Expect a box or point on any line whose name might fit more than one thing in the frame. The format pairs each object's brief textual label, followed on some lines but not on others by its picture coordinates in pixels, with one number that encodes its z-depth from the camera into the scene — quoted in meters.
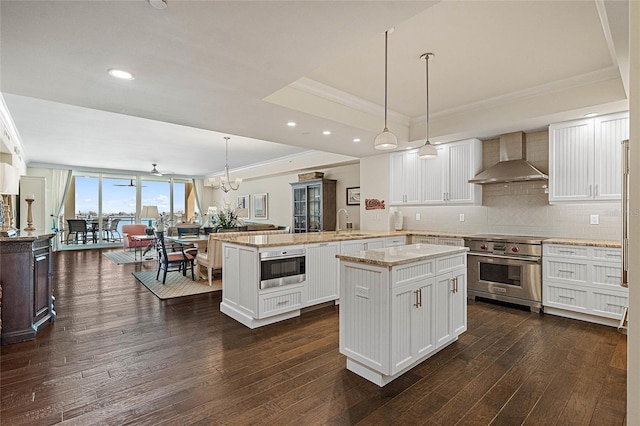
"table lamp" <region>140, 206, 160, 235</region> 8.30
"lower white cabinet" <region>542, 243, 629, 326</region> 3.44
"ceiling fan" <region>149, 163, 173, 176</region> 10.04
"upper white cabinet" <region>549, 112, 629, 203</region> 3.59
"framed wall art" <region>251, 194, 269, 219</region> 9.94
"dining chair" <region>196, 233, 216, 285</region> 5.14
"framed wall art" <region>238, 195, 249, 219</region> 10.86
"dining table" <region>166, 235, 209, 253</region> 5.66
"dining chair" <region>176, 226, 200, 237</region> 6.53
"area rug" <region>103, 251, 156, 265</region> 7.77
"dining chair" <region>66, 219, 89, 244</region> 10.02
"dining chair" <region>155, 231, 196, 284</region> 5.46
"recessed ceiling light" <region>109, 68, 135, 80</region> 2.53
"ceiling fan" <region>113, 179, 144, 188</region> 11.53
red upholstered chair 9.28
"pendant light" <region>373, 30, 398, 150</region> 2.94
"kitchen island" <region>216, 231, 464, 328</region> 3.47
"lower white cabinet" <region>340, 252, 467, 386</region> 2.26
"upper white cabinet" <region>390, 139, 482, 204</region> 4.83
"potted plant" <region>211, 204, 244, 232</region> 6.96
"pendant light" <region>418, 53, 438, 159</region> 3.38
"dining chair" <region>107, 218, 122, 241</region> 11.06
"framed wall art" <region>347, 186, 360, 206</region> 6.98
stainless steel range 3.96
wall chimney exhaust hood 4.19
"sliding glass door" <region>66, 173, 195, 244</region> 10.53
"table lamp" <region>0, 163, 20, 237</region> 3.23
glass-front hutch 7.18
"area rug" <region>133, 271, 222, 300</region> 4.83
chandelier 7.66
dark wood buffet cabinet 3.03
